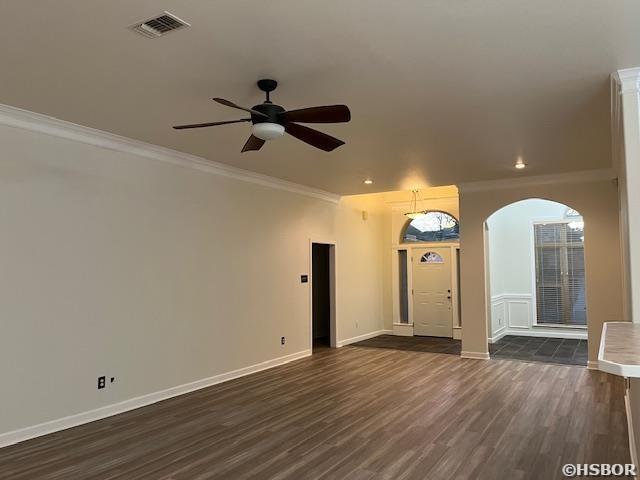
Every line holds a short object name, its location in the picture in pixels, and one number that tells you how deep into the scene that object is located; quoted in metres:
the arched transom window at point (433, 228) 9.95
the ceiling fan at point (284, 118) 3.18
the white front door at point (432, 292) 9.82
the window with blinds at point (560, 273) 9.78
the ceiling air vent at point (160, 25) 2.63
